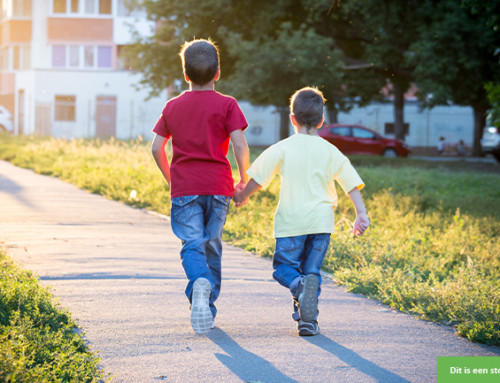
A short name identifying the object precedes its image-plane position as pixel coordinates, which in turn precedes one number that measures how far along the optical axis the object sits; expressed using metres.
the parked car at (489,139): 38.00
